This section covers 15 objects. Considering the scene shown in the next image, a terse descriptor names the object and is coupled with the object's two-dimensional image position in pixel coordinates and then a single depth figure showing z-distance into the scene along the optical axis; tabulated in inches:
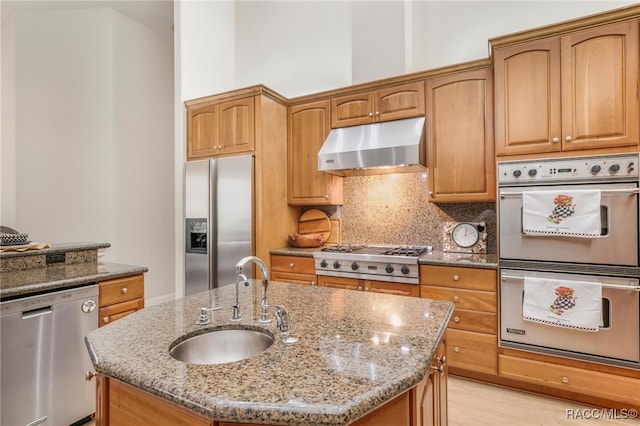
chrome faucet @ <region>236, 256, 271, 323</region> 47.9
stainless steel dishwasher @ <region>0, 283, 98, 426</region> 67.4
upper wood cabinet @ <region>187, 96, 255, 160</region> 129.4
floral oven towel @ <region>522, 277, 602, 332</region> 81.2
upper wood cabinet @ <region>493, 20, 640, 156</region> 81.5
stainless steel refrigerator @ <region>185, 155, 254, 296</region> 126.4
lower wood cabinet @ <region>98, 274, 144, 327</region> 83.7
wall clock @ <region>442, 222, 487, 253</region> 115.8
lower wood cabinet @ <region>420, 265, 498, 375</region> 95.4
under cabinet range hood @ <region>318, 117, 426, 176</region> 109.7
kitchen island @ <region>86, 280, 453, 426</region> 28.2
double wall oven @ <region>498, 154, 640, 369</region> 79.7
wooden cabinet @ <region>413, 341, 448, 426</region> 37.3
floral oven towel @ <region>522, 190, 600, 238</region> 81.4
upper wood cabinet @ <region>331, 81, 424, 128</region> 116.2
